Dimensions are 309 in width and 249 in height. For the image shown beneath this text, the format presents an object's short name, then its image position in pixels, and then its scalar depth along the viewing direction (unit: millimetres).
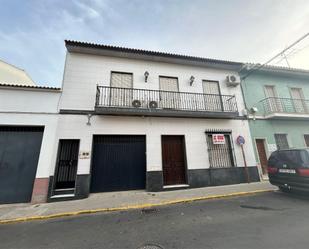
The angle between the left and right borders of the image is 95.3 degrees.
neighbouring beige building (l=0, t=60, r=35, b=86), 11059
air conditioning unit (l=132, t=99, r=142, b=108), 7480
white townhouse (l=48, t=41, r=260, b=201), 6723
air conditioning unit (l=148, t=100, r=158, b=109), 7645
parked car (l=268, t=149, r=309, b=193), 5000
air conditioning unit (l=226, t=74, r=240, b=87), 9380
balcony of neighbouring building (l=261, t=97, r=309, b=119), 9278
